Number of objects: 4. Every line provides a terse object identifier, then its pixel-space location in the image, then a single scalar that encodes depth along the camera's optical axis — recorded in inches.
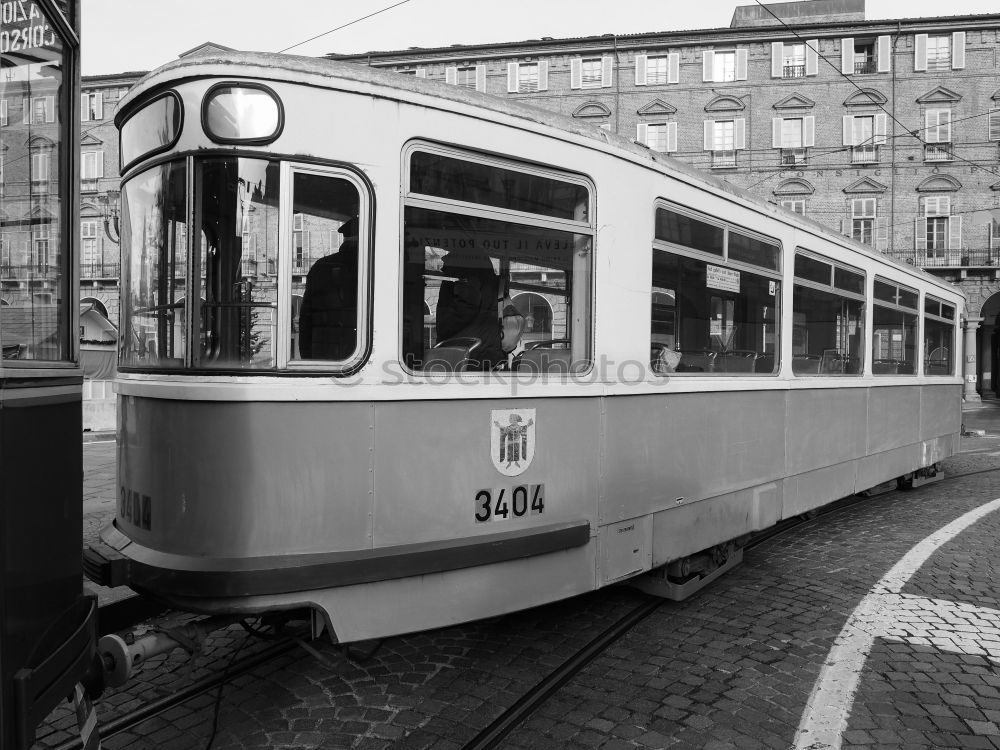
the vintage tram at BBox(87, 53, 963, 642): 119.0
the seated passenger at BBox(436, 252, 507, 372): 137.6
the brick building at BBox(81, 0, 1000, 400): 1401.3
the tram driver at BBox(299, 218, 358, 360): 123.3
